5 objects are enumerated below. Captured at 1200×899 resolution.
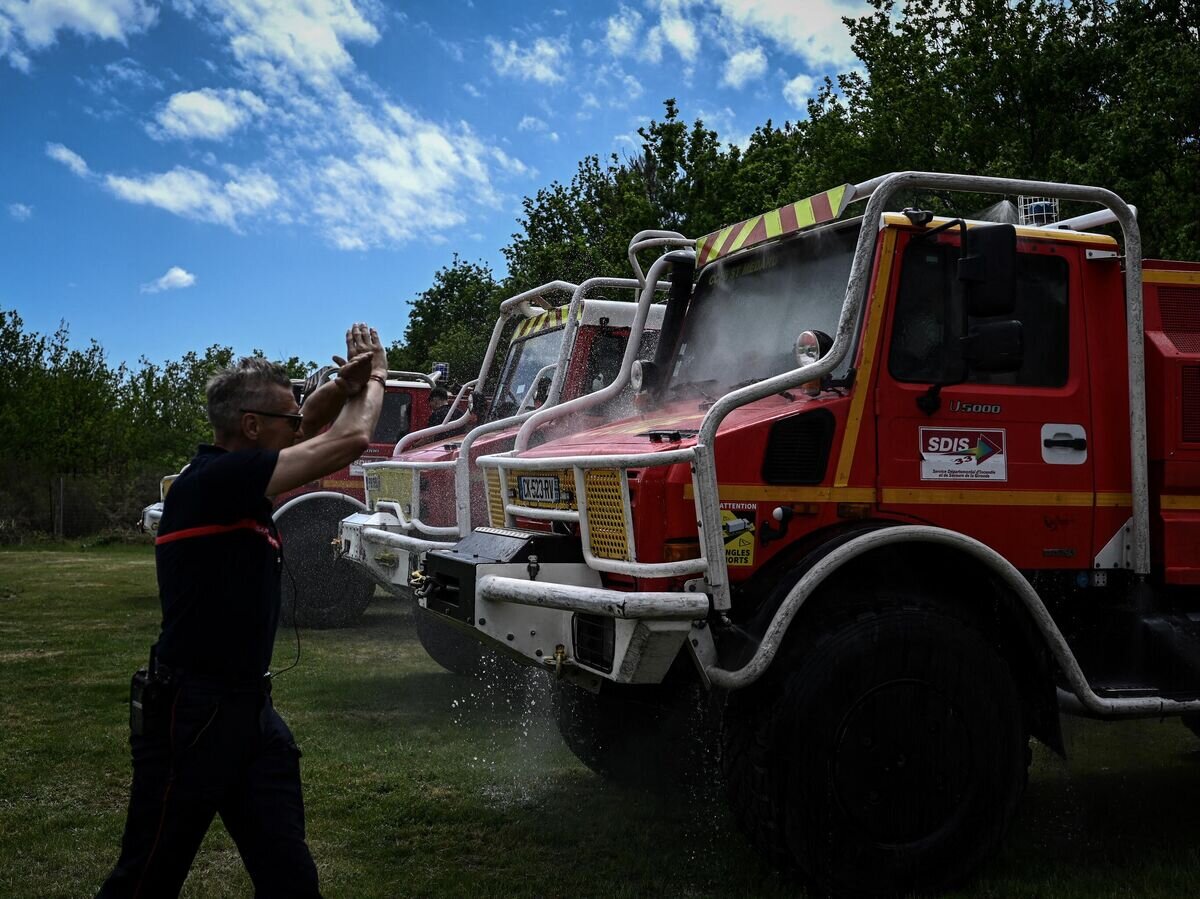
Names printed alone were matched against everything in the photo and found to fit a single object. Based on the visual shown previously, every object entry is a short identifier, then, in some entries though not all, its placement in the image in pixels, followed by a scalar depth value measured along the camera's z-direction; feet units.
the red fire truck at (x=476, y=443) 22.21
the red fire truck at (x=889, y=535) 13.67
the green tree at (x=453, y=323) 101.35
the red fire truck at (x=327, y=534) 35.19
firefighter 10.14
